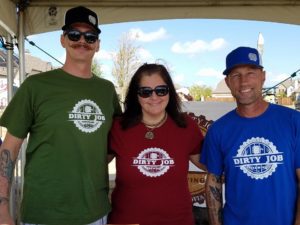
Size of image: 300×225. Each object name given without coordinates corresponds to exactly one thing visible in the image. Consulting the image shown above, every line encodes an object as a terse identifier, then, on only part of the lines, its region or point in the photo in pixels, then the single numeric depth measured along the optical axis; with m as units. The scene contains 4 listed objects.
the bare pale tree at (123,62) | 20.73
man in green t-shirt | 2.06
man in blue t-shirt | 1.97
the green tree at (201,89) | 39.29
